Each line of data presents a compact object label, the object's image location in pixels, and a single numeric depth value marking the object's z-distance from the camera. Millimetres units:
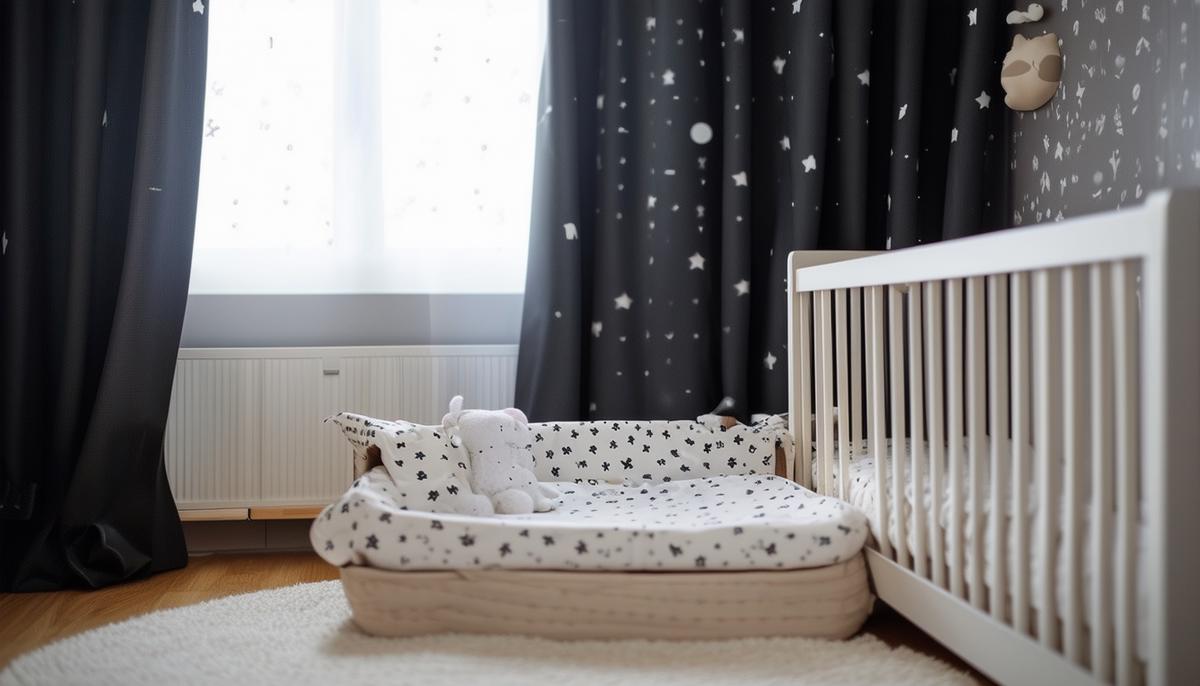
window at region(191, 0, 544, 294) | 2498
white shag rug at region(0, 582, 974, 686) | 1456
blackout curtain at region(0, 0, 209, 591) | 2217
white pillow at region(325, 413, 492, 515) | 1886
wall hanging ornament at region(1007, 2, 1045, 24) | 2209
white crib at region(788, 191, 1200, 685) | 1021
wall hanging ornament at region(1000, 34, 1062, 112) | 2170
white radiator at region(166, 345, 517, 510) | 2414
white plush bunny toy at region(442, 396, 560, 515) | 1972
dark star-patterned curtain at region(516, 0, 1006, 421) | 2418
